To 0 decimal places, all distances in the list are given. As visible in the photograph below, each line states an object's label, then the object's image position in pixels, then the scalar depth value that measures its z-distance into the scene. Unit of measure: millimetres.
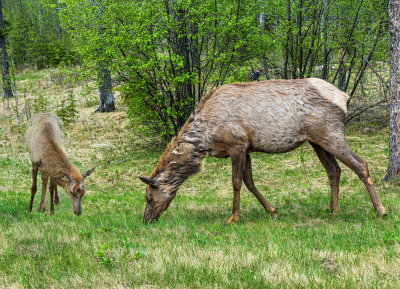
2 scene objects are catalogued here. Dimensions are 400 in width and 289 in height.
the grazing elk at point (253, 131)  6375
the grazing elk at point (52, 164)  8484
